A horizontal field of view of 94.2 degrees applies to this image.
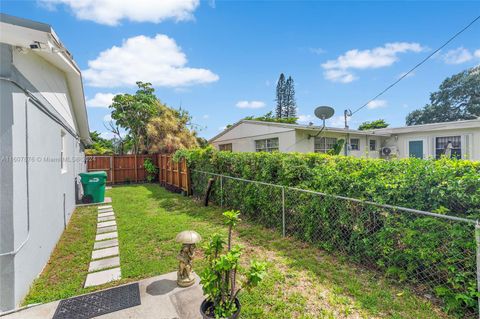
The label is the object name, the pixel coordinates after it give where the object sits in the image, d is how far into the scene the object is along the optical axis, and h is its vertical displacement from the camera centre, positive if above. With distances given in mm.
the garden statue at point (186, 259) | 2857 -1294
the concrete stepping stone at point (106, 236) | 4736 -1667
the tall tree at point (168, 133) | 15273 +1851
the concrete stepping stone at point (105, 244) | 4312 -1674
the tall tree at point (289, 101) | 39562 +9917
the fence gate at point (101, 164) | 13445 -284
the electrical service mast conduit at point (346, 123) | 12836 +2282
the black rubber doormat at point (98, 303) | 2373 -1638
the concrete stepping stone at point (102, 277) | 3018 -1665
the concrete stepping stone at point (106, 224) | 5629 -1656
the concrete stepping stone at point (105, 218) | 6062 -1646
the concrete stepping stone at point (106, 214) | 6648 -1634
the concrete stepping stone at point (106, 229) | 5172 -1663
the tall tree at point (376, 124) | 35094 +5000
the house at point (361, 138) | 11328 +1019
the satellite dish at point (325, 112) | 9888 +1973
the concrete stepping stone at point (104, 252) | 3872 -1675
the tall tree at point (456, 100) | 29359 +7560
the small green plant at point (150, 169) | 14359 -673
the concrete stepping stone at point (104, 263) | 3461 -1674
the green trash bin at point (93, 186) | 7984 -957
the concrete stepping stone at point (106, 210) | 7005 -1623
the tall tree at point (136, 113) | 17219 +3640
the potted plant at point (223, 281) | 1845 -1061
